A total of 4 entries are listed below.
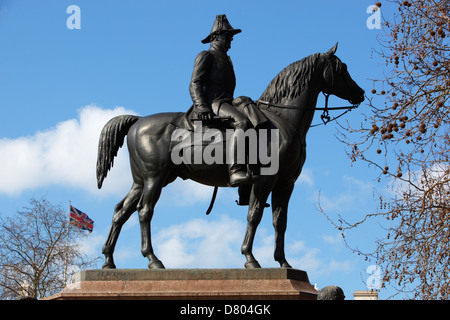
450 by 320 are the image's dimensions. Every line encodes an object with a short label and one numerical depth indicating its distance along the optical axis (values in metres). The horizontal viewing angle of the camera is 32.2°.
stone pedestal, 10.84
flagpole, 30.67
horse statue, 11.83
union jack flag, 34.22
